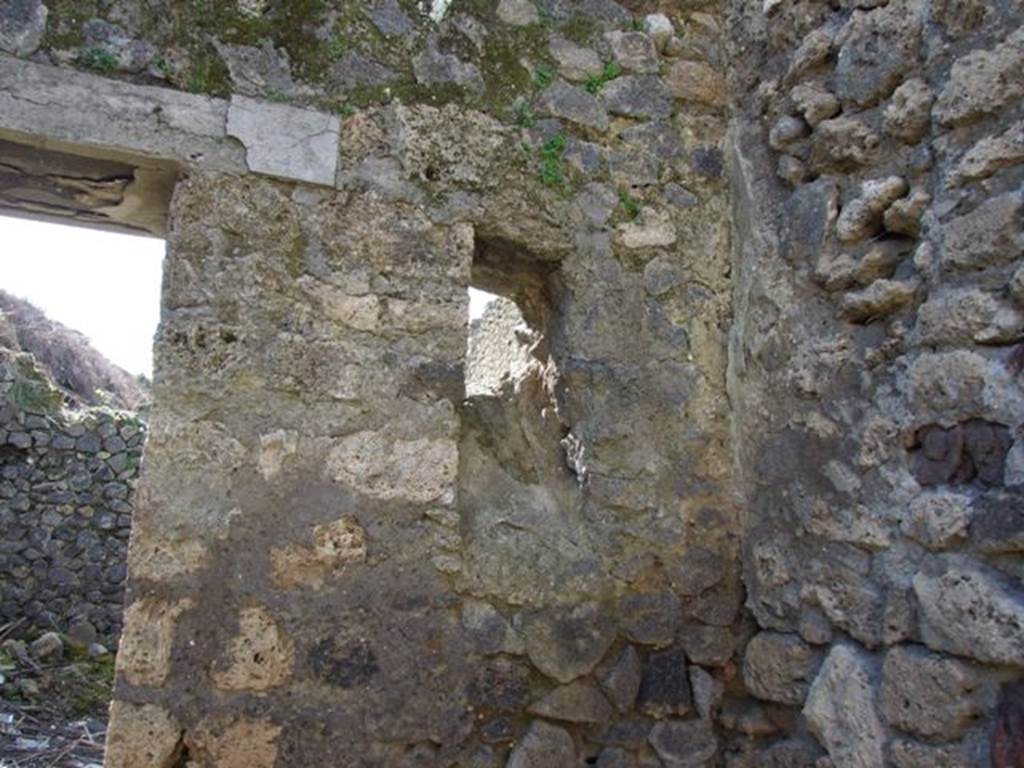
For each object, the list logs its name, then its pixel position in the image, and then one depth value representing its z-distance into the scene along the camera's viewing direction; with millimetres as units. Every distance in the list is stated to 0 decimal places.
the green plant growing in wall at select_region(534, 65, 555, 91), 2619
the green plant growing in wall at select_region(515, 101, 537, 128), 2584
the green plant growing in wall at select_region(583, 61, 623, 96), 2668
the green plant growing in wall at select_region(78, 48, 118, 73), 2191
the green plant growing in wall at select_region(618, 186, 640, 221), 2641
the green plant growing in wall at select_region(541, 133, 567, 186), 2582
